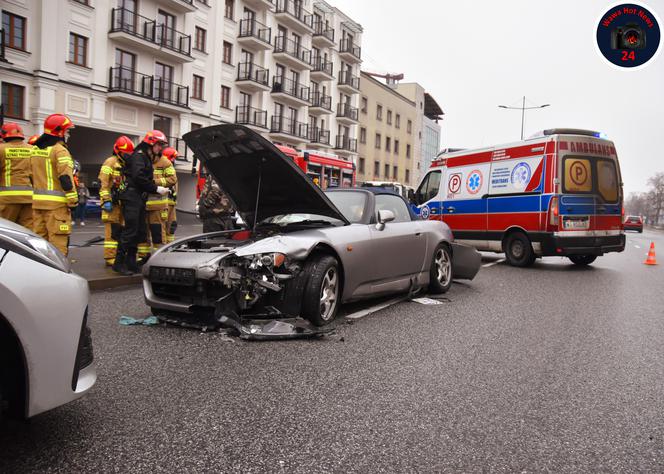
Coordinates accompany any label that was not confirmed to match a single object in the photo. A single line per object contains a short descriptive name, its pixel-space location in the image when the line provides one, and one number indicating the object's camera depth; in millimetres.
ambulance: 10156
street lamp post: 41719
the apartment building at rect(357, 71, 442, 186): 52000
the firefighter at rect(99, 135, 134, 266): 7949
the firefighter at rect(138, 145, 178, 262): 7930
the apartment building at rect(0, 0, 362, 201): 22562
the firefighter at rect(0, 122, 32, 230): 6422
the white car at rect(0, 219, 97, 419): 2188
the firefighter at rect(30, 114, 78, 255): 6199
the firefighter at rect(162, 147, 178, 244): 8922
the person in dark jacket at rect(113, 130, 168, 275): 7277
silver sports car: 4660
